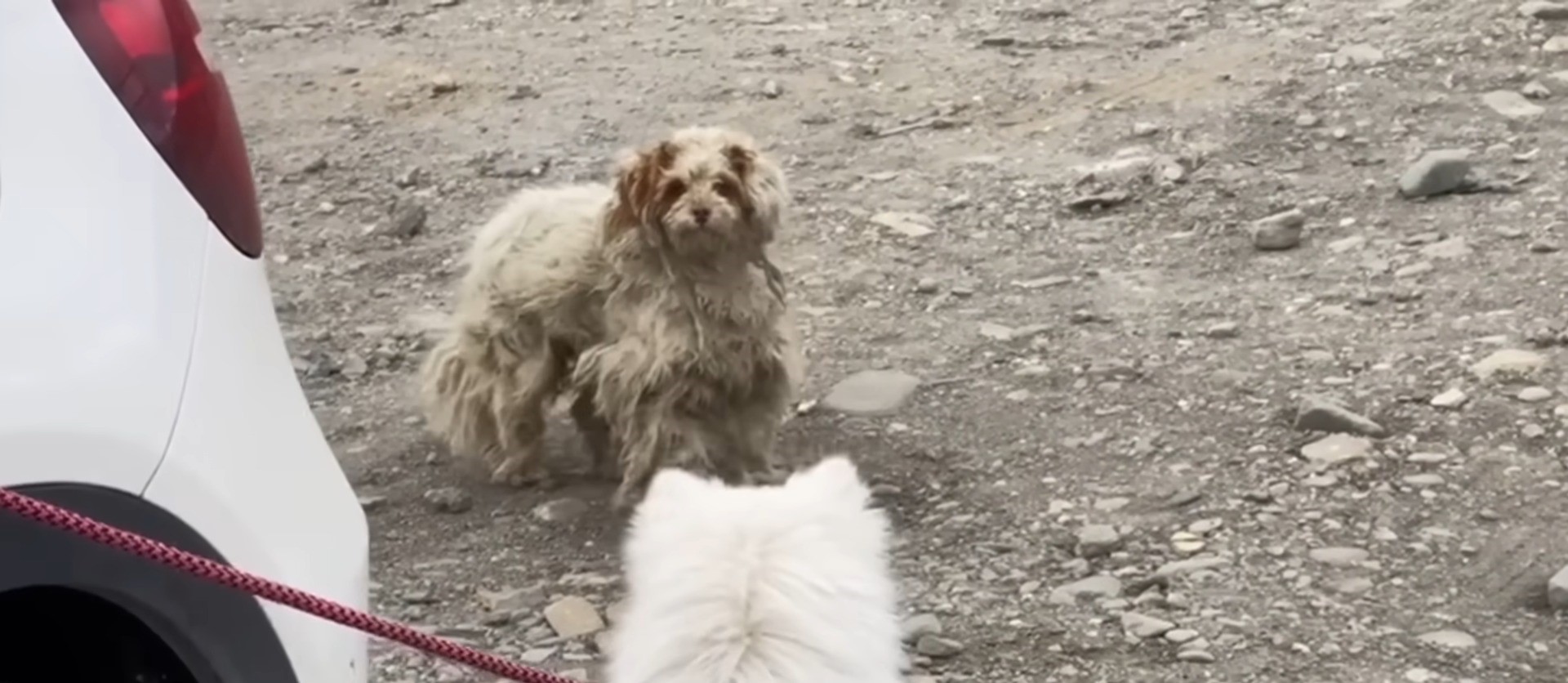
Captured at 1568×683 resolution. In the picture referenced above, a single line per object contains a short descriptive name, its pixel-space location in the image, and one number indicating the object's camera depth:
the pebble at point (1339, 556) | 4.16
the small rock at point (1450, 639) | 3.83
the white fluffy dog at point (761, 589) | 2.49
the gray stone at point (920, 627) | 4.03
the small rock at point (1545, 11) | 7.43
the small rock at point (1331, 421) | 4.66
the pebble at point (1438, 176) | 6.06
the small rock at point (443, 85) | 8.32
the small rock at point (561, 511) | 4.80
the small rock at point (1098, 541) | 4.29
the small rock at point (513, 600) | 4.34
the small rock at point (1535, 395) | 4.73
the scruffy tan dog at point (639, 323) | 4.46
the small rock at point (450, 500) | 4.91
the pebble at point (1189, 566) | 4.16
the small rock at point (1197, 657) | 3.84
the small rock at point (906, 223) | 6.38
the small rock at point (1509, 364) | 4.88
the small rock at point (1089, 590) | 4.12
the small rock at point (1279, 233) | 5.91
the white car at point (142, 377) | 1.97
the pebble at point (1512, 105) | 6.63
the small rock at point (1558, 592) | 3.89
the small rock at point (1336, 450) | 4.55
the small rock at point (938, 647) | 3.96
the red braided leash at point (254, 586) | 1.88
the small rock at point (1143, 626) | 3.95
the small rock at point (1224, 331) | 5.34
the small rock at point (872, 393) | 5.21
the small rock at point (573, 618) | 4.19
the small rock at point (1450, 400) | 4.75
